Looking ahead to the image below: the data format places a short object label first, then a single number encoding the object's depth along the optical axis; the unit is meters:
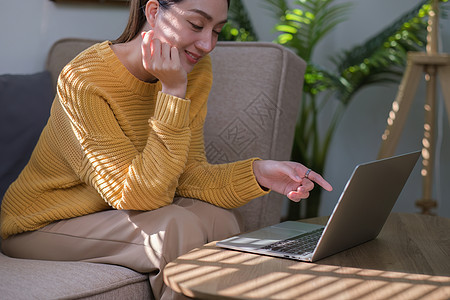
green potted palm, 2.60
